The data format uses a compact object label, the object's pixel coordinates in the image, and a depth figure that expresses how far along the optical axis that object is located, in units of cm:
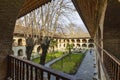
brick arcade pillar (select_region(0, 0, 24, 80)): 150
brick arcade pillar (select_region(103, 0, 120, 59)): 181
